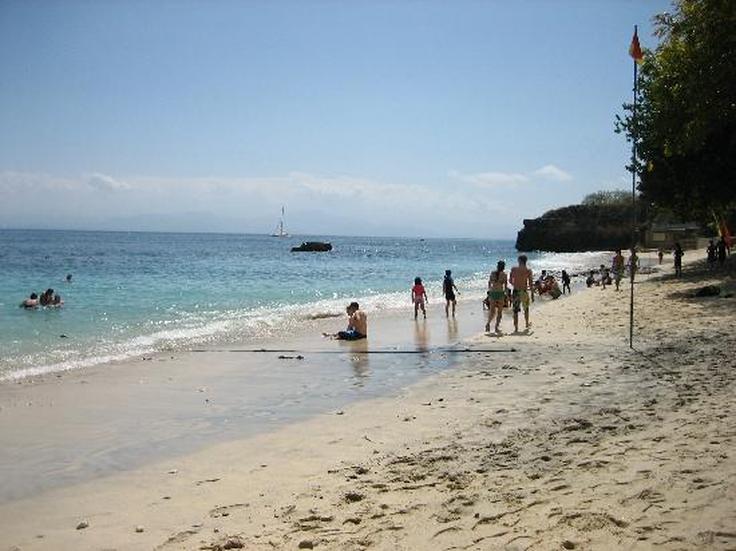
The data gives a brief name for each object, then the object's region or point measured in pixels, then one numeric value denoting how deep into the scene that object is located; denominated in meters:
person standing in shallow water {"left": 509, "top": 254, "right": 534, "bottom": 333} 16.41
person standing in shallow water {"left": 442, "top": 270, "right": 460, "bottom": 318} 22.59
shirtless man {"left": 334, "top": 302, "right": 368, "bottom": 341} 16.80
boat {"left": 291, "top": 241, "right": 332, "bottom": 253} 121.38
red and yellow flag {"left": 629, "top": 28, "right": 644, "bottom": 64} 12.16
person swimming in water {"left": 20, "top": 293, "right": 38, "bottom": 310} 24.98
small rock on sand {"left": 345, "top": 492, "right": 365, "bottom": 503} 4.95
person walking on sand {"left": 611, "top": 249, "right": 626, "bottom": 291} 29.62
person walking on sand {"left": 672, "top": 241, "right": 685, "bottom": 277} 31.00
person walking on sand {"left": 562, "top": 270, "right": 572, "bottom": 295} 33.66
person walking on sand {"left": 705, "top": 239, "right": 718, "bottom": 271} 33.90
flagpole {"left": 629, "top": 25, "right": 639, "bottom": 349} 11.56
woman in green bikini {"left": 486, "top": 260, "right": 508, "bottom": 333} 16.33
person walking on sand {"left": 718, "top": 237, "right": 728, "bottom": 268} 31.77
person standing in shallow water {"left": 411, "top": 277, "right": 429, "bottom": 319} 22.17
